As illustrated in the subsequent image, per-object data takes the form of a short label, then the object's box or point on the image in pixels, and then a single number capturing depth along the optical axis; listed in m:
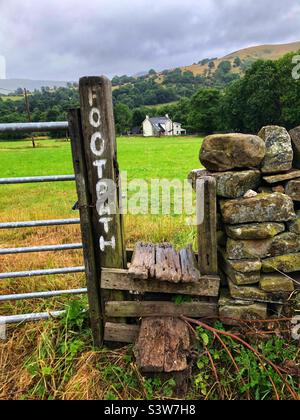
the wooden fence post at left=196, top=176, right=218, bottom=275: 2.54
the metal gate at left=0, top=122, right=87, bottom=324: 2.67
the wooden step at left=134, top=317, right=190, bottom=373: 2.33
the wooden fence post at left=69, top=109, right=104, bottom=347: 2.40
